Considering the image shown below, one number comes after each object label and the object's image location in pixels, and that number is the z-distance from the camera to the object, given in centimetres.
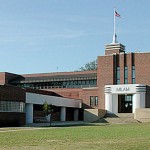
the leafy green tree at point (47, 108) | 5265
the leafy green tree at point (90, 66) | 12950
